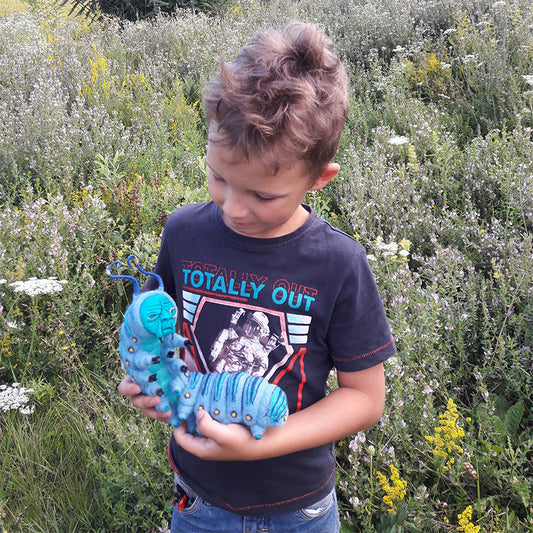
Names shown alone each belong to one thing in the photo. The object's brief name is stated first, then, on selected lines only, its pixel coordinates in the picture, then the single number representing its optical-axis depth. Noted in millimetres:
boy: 1148
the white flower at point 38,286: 2541
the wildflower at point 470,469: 2133
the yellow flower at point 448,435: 2004
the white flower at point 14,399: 2377
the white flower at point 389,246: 2803
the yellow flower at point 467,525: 1849
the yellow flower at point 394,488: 1989
